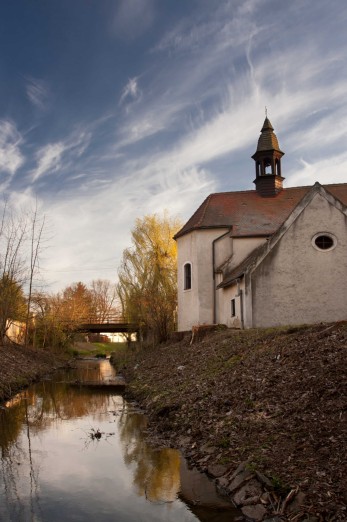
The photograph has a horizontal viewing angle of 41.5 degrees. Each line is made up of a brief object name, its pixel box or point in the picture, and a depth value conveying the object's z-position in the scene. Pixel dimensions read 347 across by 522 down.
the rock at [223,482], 6.88
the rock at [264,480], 6.10
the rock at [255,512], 5.76
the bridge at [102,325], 38.89
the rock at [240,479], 6.51
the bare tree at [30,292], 30.59
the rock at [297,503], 5.52
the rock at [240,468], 6.77
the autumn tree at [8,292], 26.58
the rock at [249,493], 6.11
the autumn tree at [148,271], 32.84
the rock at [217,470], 7.26
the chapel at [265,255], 19.64
